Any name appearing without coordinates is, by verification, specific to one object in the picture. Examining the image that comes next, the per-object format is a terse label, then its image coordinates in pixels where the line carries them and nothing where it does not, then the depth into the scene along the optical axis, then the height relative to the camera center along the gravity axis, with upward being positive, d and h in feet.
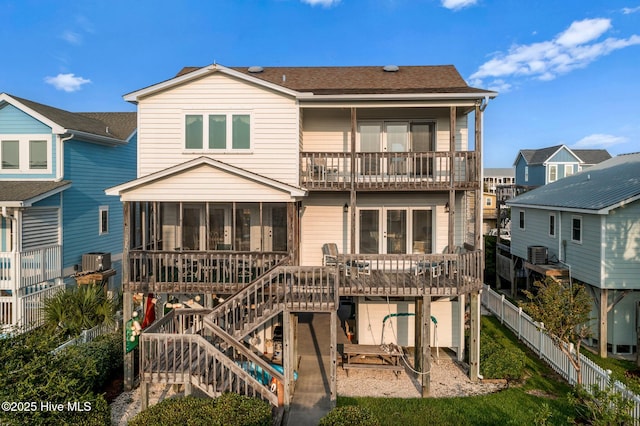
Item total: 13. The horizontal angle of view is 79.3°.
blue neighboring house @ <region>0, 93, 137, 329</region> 47.78 +2.14
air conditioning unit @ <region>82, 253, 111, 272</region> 54.29 -6.40
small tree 34.53 -8.78
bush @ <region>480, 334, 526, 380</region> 38.55 -14.88
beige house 33.78 +0.92
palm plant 43.55 -10.87
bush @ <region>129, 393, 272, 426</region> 24.61 -12.85
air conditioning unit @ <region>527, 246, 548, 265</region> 61.16 -5.99
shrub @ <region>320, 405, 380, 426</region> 23.93 -12.68
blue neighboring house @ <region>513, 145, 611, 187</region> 152.25 +22.65
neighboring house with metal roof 47.65 -3.80
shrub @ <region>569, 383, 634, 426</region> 20.59 -10.57
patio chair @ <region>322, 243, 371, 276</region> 38.03 -4.79
